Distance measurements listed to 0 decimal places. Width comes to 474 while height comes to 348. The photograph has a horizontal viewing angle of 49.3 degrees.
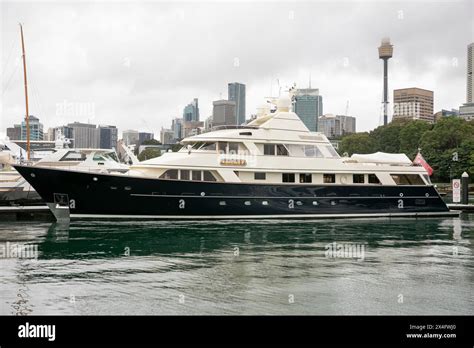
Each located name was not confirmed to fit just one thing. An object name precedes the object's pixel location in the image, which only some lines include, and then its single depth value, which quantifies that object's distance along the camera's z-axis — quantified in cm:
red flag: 3769
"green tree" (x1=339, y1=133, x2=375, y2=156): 9325
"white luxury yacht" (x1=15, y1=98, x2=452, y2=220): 2659
